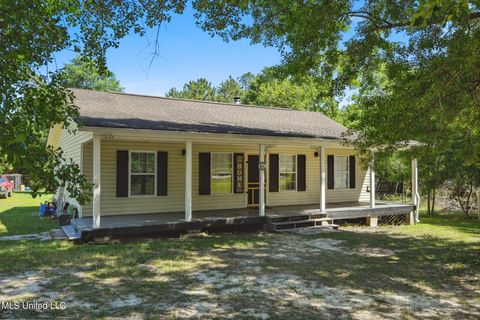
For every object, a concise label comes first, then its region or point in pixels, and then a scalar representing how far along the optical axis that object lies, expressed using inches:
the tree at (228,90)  1829.5
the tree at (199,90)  1780.3
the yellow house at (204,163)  387.2
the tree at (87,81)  1490.4
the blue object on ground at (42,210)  541.2
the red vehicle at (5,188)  829.8
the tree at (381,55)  246.5
